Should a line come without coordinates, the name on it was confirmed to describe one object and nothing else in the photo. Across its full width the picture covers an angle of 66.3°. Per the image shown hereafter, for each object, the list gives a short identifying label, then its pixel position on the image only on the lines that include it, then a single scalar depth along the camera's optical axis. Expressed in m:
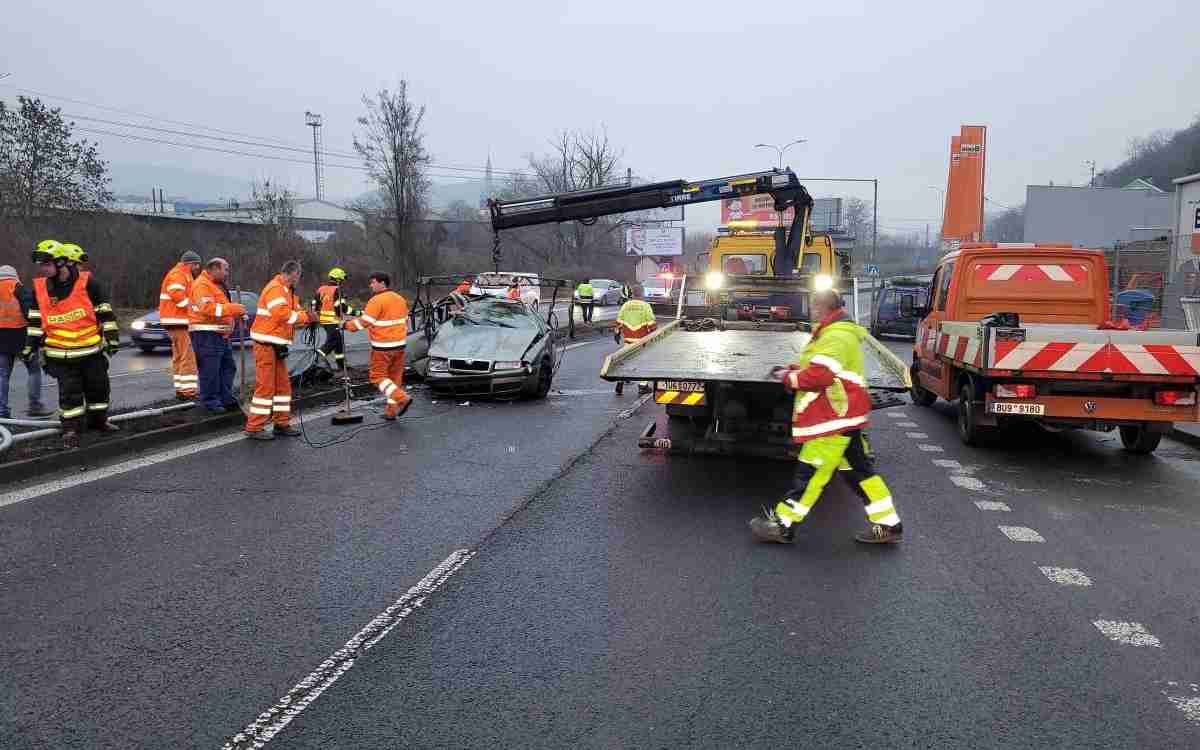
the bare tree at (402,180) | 41.16
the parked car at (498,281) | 14.46
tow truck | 7.77
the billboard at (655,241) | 65.25
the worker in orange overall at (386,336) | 10.91
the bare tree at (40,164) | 28.06
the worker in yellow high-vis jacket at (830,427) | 5.93
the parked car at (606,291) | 45.79
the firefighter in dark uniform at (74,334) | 8.11
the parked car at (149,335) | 19.11
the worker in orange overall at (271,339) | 9.40
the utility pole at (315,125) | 75.50
